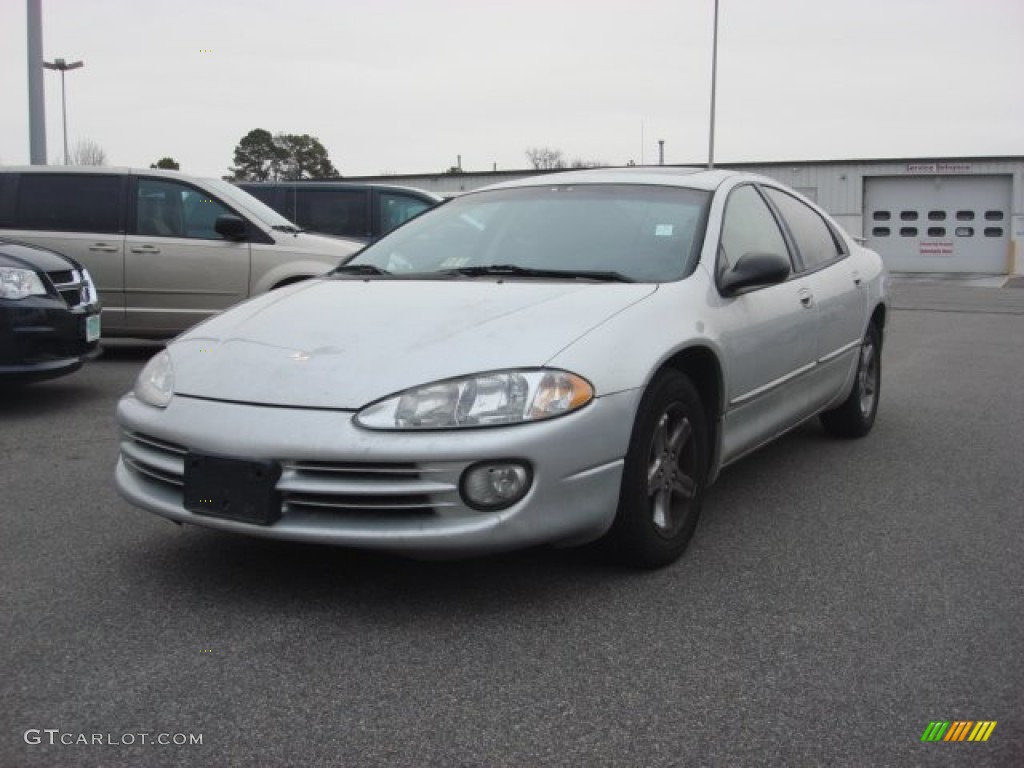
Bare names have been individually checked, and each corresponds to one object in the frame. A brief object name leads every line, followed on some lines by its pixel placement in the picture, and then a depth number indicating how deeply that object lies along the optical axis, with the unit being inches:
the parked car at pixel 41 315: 237.9
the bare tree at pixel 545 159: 2901.1
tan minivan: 331.9
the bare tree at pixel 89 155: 2069.1
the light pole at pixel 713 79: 1262.3
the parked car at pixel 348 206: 423.5
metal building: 1280.8
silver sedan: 116.0
